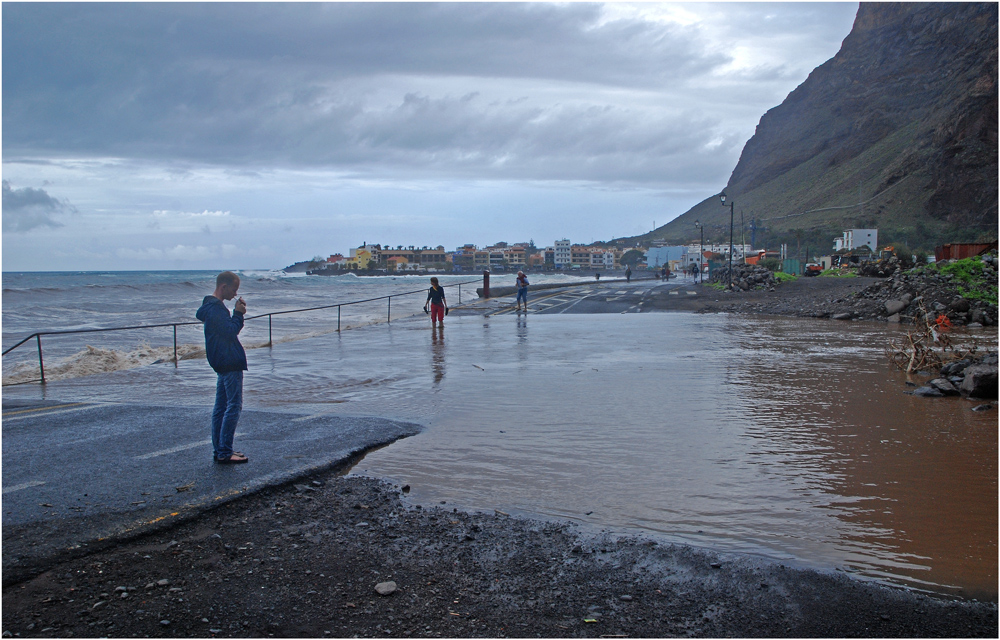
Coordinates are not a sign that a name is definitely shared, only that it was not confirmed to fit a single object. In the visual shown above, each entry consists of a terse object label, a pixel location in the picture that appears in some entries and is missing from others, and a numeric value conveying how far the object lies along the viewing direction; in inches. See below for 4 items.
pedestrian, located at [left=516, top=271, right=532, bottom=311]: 1068.1
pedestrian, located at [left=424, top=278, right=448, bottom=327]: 803.4
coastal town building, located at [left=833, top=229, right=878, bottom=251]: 3548.2
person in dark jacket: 234.2
